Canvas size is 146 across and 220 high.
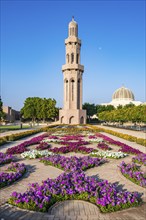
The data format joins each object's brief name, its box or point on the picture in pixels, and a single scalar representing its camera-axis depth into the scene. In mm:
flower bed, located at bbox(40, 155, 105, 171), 8008
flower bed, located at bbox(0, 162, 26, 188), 6208
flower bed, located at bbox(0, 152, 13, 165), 9198
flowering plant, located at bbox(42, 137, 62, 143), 16816
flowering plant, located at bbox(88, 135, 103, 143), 17109
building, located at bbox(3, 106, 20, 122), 80500
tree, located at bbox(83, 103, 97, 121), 79312
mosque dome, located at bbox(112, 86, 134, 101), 117188
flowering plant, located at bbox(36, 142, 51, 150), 13205
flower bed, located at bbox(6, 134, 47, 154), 11752
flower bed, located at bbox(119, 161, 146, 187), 6466
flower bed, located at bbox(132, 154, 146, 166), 9552
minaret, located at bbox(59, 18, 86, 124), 57969
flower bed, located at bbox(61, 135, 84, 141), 18419
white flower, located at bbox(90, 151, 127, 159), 10524
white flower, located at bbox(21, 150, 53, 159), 10428
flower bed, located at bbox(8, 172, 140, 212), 4629
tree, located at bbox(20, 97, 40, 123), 65188
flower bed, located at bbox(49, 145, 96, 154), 11837
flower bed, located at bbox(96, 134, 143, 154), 11930
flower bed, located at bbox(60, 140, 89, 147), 14736
